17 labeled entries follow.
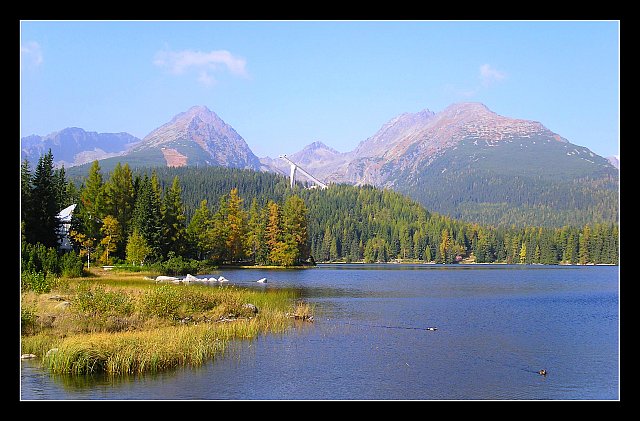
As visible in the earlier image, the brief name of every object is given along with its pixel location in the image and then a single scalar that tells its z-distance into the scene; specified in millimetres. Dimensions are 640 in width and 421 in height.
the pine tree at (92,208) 68250
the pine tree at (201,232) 88219
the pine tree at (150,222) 69812
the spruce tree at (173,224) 73688
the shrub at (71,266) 46594
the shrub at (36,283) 33094
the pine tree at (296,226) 111000
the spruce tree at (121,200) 71619
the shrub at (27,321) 26328
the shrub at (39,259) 42188
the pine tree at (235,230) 105375
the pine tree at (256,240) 109750
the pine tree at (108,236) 68188
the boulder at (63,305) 29094
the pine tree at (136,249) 65875
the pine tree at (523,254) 173375
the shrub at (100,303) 28361
